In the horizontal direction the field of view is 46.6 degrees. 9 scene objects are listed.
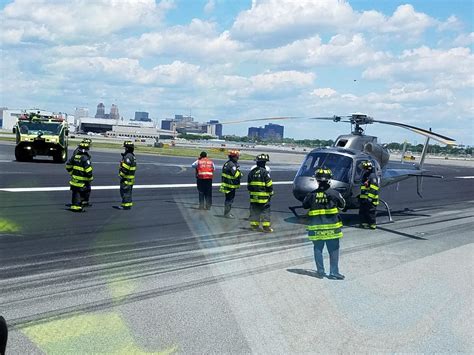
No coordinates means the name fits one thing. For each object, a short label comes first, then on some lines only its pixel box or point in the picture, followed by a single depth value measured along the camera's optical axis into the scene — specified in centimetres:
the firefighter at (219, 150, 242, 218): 1620
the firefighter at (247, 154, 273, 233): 1413
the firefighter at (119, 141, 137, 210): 1662
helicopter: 1602
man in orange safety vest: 1759
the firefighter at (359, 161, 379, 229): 1577
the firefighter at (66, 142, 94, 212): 1564
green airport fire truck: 3300
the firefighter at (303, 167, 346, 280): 975
